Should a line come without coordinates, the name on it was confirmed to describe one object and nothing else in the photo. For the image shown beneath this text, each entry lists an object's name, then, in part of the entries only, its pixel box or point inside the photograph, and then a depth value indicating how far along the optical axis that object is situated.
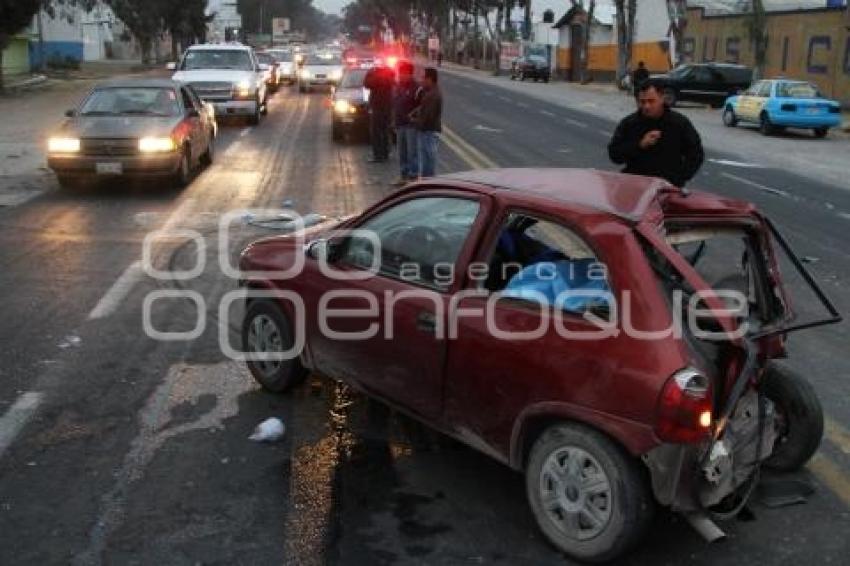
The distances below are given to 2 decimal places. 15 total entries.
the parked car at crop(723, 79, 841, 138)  25.88
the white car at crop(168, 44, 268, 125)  23.52
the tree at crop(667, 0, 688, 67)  41.66
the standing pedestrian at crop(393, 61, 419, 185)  14.48
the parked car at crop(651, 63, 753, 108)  37.56
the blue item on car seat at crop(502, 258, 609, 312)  4.01
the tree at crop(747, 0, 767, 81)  36.19
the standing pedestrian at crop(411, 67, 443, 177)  13.77
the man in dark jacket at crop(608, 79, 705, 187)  6.89
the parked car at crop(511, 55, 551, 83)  59.66
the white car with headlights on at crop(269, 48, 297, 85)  45.72
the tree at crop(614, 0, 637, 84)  45.97
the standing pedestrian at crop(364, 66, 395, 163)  16.94
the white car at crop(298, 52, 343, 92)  37.69
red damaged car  3.71
